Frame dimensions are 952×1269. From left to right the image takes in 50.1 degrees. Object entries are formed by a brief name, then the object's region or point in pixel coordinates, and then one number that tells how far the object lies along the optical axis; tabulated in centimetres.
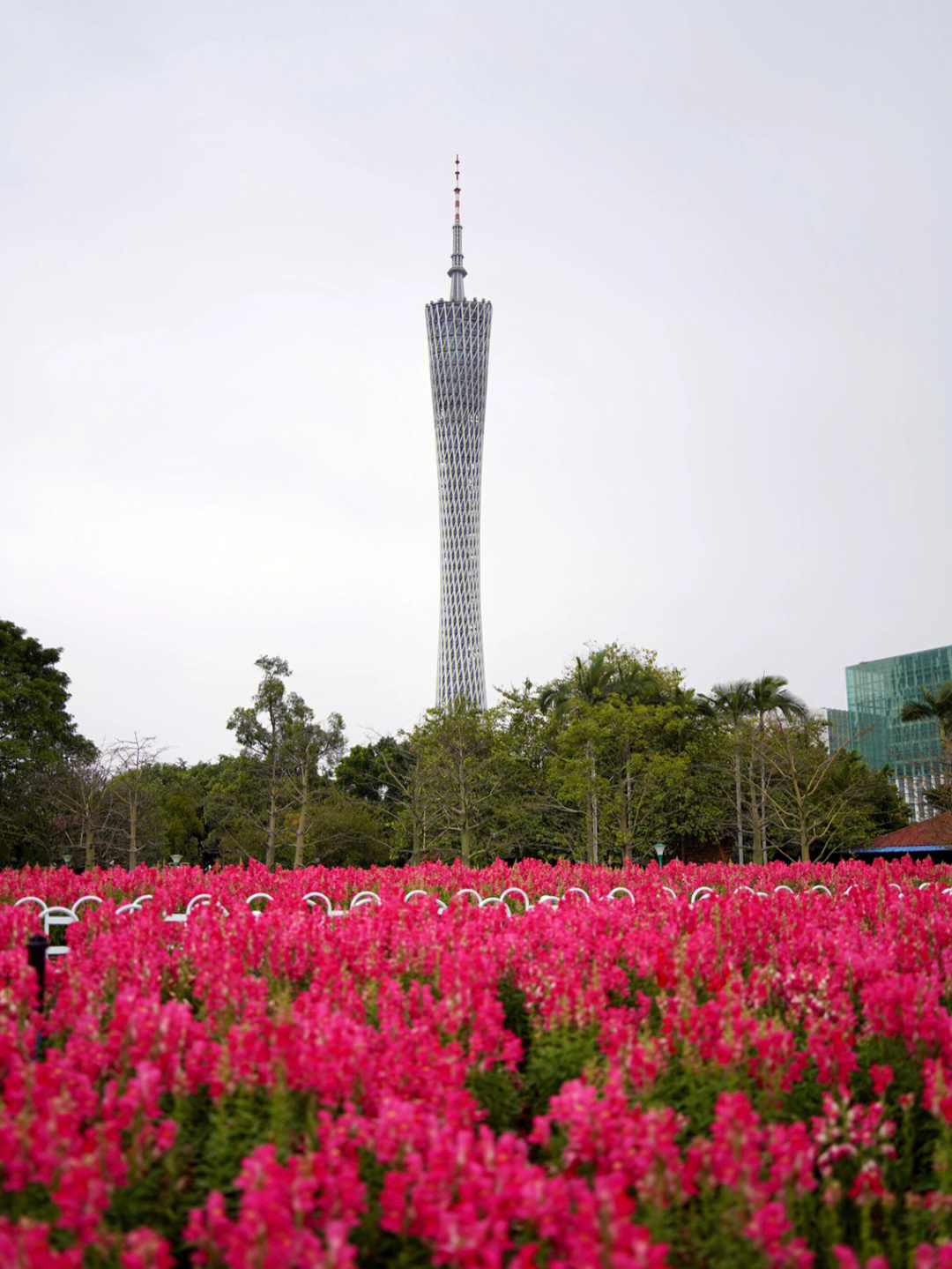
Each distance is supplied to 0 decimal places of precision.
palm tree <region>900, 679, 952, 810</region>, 3716
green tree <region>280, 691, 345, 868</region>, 3322
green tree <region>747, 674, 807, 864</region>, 3550
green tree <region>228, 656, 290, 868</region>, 3509
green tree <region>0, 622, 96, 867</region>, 3203
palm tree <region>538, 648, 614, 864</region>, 3478
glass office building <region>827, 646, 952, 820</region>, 9306
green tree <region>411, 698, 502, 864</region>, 3206
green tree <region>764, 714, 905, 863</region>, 3394
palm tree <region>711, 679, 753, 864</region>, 3875
